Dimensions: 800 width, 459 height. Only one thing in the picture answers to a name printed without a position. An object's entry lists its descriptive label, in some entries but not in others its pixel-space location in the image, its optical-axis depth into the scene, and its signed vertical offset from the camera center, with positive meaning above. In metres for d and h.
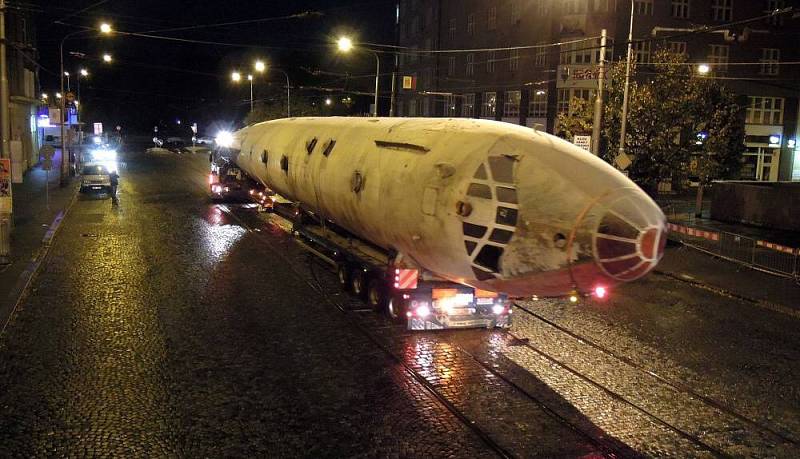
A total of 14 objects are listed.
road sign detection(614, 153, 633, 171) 23.72 -0.20
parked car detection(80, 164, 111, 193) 33.06 -2.08
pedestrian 32.05 -2.09
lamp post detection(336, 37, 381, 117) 32.25 +4.73
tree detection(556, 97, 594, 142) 30.72 +1.54
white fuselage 8.87 -0.81
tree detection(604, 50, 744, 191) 29.22 +1.53
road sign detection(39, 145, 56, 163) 27.78 -0.71
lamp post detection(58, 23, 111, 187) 38.56 -1.22
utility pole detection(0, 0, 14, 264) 17.47 -1.95
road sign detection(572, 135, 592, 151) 25.34 +0.46
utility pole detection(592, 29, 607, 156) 23.78 +1.73
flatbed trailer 11.65 -2.60
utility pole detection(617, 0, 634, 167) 24.73 +1.66
